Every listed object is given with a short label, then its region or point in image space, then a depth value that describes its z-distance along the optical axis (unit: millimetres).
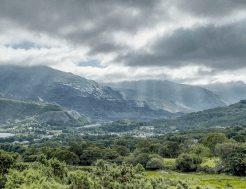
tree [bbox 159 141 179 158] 144250
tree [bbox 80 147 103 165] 139000
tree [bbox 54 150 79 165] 128875
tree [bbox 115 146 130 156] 159975
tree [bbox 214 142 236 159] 94125
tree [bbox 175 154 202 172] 102062
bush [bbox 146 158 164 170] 107000
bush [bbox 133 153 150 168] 116625
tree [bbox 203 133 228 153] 136750
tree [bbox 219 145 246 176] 85500
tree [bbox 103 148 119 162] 136150
